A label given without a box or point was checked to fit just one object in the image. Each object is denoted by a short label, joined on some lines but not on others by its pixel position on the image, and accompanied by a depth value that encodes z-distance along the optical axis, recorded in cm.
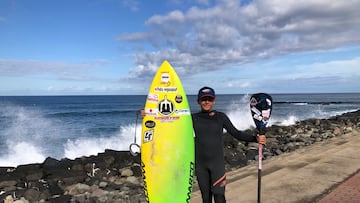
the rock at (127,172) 838
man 332
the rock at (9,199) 621
